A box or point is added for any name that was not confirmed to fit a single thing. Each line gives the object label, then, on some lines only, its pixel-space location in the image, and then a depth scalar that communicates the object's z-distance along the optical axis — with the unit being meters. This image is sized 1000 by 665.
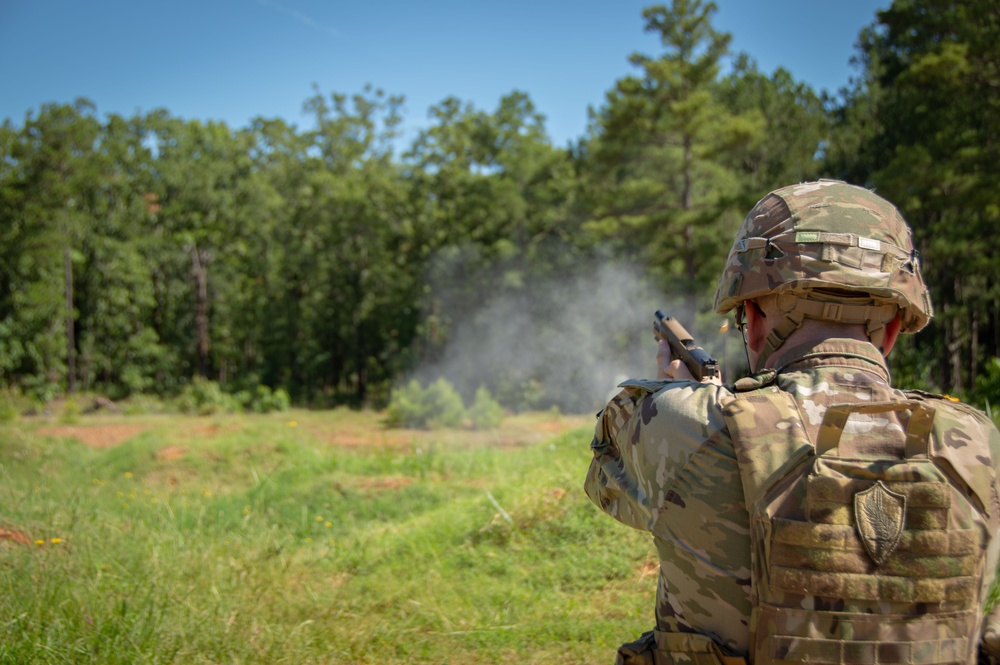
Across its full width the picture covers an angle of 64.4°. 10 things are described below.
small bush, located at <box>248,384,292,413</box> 25.83
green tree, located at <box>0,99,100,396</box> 25.84
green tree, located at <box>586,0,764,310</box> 21.62
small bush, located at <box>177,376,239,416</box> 22.52
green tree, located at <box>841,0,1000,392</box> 14.96
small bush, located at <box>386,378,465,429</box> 19.75
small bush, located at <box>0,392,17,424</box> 14.30
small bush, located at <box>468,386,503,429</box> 19.94
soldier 1.50
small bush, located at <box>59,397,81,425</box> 16.33
